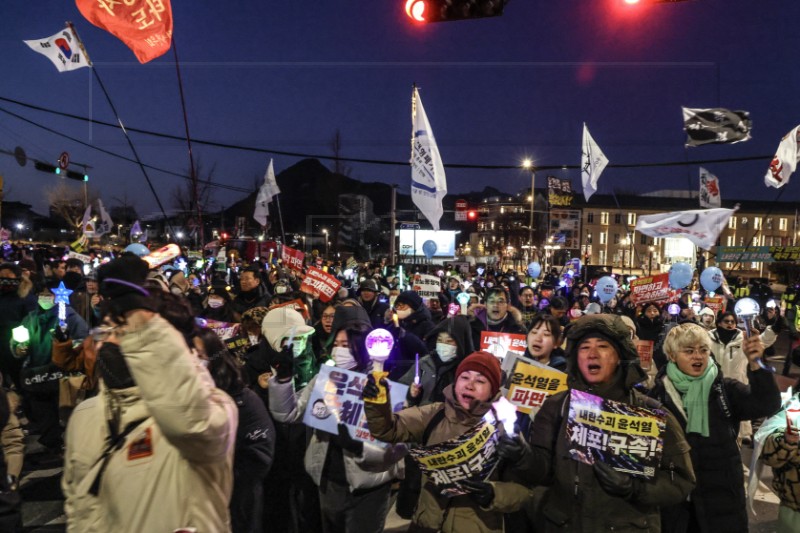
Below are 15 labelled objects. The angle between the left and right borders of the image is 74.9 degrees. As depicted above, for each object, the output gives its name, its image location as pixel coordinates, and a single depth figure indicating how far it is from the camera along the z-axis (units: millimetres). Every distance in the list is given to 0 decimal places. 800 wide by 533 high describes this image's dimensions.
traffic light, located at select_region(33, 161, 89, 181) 17206
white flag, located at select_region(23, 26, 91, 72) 10469
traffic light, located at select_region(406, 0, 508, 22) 5129
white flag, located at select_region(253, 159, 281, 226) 17594
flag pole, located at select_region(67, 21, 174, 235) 8680
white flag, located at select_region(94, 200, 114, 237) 22141
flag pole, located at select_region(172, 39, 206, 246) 8672
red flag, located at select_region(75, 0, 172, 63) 7008
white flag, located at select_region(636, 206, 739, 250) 9750
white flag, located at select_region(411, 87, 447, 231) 10703
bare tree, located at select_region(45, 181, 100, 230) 62084
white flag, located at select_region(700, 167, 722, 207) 16297
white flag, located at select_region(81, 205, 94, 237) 20770
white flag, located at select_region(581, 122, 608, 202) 17625
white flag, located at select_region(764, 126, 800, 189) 12789
